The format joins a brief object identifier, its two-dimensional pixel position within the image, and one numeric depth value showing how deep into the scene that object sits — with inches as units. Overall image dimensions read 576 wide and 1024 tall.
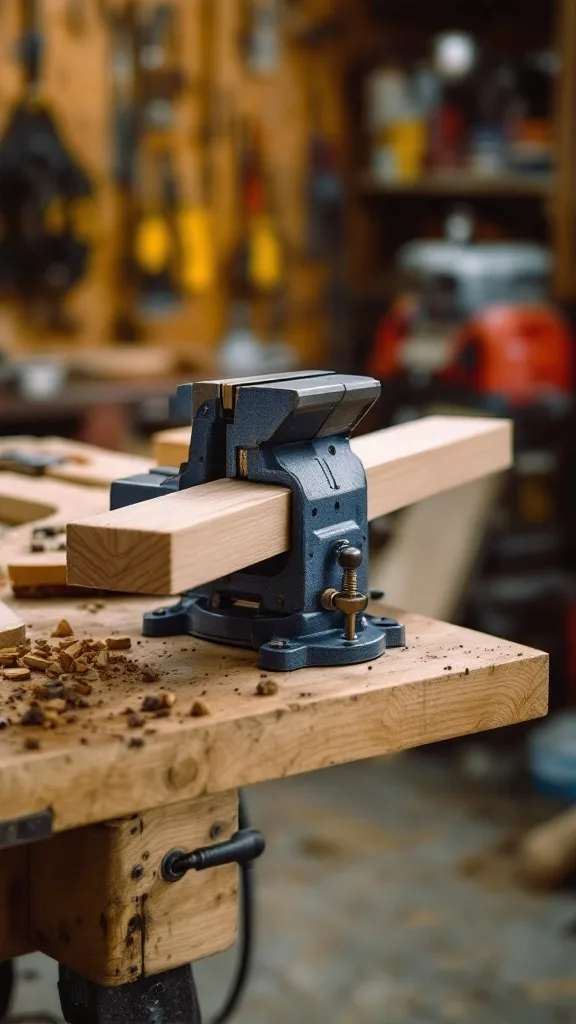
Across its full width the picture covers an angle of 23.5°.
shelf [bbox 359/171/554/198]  169.3
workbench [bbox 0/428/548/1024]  40.0
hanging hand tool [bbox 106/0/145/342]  177.8
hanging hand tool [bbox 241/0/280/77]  188.1
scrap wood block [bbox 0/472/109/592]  58.0
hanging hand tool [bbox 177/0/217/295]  183.8
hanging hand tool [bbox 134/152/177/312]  180.4
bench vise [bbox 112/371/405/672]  47.8
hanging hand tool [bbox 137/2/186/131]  179.0
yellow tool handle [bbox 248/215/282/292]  192.1
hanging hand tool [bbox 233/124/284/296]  191.6
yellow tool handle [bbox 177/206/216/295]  183.3
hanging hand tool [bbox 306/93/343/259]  197.8
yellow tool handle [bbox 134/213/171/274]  179.3
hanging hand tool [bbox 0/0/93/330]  166.6
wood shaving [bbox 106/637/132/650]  50.1
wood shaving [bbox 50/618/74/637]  52.3
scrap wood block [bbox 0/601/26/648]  49.8
